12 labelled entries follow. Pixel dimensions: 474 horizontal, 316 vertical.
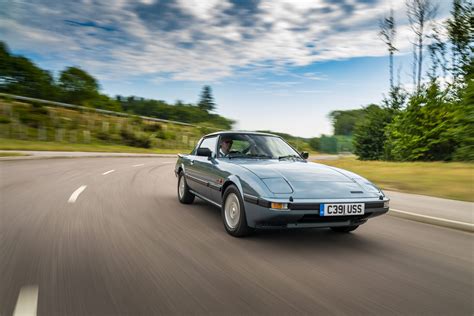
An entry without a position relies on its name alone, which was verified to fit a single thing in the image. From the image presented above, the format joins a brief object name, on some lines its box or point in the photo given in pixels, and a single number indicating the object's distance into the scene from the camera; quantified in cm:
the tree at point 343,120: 10989
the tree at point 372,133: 2622
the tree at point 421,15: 2291
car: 401
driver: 588
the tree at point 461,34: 1938
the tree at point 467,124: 1298
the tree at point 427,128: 1938
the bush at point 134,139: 4556
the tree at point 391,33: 2520
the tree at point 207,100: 12388
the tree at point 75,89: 5514
